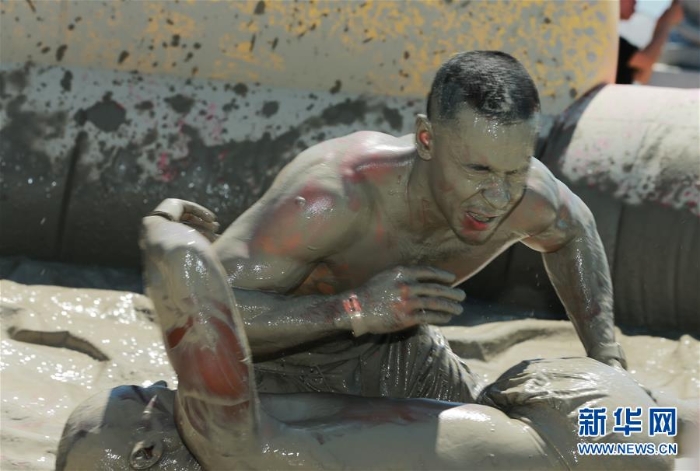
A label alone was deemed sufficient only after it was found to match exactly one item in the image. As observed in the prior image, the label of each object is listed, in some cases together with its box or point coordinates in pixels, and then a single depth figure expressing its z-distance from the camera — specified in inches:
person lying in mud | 176.9
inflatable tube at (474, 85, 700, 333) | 336.8
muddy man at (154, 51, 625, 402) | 196.5
